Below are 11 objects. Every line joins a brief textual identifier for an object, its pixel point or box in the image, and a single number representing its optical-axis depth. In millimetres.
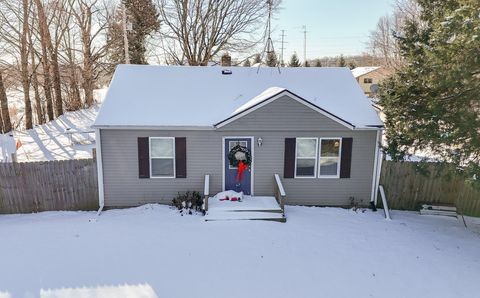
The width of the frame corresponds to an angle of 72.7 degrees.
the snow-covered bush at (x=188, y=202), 10203
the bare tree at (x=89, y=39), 27031
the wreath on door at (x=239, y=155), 10219
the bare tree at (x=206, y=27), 26781
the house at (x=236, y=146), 10148
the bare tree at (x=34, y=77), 22144
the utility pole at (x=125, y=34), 17688
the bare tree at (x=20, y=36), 21141
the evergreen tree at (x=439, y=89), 7398
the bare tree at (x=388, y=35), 26641
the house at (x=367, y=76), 45103
